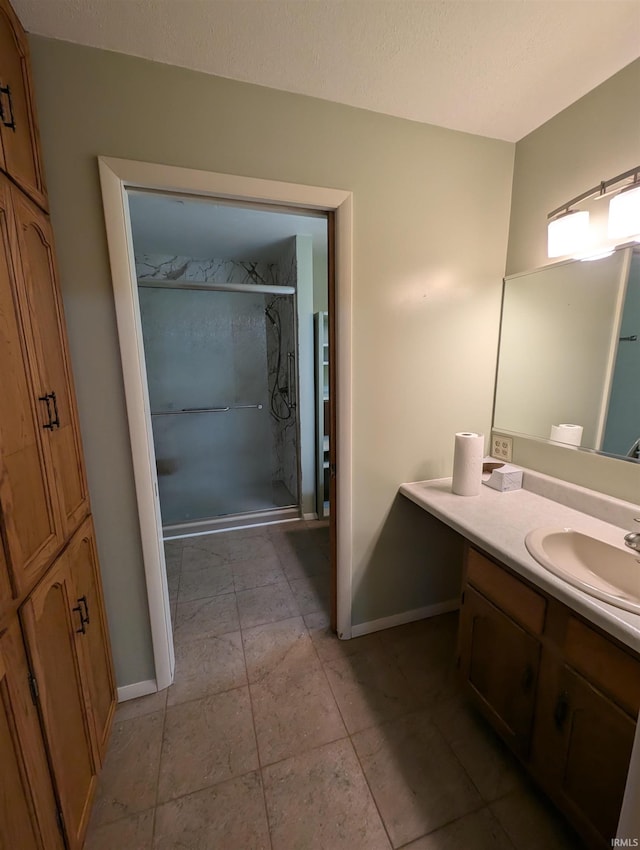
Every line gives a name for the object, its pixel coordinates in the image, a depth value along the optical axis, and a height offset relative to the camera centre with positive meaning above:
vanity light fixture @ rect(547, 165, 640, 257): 1.14 +0.49
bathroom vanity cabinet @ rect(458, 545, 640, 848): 0.82 -0.94
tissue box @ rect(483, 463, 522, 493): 1.55 -0.55
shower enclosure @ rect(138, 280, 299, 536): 3.08 -0.39
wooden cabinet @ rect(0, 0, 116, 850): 0.75 -0.47
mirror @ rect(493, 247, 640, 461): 1.25 +0.00
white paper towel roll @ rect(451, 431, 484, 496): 1.46 -0.46
